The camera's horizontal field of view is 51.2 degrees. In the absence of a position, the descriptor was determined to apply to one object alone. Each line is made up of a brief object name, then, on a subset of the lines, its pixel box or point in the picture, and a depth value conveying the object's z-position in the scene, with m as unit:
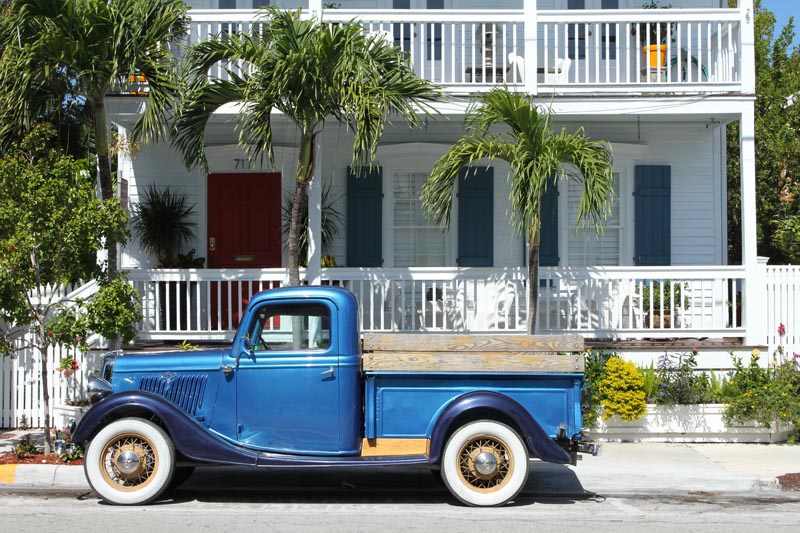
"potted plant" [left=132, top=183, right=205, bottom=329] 12.70
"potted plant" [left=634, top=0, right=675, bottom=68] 11.38
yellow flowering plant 10.04
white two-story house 11.12
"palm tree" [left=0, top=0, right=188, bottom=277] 9.34
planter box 10.23
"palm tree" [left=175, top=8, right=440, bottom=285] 9.30
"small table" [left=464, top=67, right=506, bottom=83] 12.53
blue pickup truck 7.16
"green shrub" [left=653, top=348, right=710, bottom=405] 10.29
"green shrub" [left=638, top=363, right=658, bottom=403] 10.32
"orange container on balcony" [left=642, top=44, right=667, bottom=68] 12.16
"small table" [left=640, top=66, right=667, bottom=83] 11.55
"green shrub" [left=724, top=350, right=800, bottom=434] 10.02
